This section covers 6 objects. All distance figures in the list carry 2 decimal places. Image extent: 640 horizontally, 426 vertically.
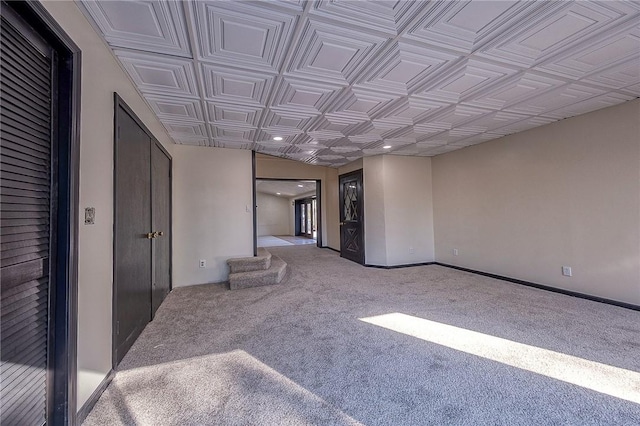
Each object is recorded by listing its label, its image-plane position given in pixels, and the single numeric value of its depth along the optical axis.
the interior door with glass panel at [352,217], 5.80
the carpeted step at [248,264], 4.28
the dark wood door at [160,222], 2.98
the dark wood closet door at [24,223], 1.01
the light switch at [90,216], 1.51
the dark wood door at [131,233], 1.96
